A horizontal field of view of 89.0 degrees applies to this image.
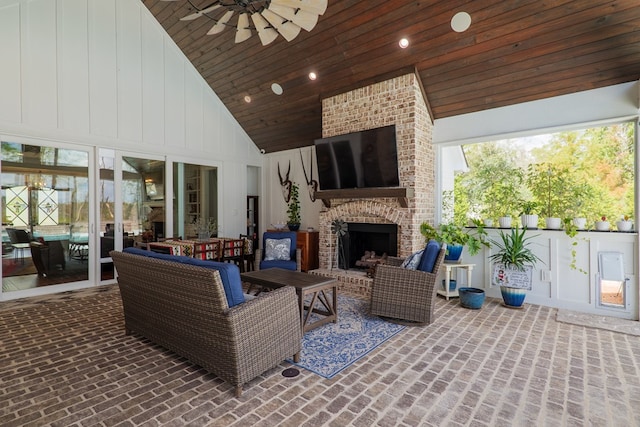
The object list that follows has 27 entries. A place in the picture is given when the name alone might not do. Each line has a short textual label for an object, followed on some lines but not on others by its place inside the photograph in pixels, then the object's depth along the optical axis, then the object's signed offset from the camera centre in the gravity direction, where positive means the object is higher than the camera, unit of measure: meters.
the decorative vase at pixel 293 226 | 6.96 -0.19
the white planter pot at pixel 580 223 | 4.09 -0.12
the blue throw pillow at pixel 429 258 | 3.66 -0.48
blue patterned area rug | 2.71 -1.22
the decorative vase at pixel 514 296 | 4.23 -1.07
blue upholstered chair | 5.24 -0.59
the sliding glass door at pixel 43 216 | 4.64 +0.06
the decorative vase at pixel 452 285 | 4.80 -1.03
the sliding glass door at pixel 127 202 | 5.47 +0.30
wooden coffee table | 3.34 -0.71
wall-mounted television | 4.78 +0.89
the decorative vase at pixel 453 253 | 4.77 -0.56
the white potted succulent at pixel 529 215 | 4.44 -0.01
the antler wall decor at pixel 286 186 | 7.43 +0.72
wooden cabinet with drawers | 6.40 -0.61
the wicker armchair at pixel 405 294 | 3.56 -0.87
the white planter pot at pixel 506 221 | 4.66 -0.09
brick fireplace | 4.73 +0.91
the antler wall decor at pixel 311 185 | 6.92 +0.69
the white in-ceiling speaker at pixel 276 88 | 5.83 +2.33
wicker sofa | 2.22 -0.75
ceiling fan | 2.62 +1.76
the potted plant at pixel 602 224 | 3.96 -0.13
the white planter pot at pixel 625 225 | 3.82 -0.14
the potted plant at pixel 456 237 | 4.65 -0.31
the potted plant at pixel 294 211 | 6.99 +0.14
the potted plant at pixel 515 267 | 4.26 -0.71
